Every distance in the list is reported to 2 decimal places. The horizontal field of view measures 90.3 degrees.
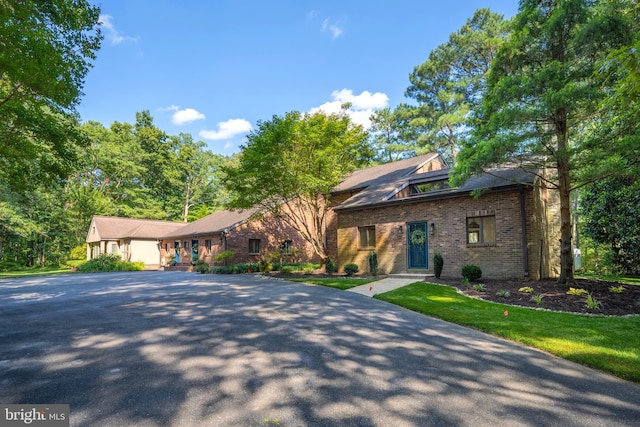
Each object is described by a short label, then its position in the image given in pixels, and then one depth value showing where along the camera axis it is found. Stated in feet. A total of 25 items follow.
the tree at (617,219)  45.24
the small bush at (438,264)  42.42
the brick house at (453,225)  40.11
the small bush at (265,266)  68.54
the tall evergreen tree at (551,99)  27.07
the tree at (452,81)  93.81
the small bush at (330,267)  55.16
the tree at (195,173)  143.33
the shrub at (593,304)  24.21
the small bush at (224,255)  68.74
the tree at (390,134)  114.32
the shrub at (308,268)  61.13
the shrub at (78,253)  105.81
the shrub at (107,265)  84.69
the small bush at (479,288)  32.89
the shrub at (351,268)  50.90
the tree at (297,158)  47.73
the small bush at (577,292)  28.58
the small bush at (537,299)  26.58
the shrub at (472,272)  38.76
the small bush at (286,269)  61.31
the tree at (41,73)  23.40
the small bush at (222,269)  64.69
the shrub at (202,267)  69.77
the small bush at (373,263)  49.98
